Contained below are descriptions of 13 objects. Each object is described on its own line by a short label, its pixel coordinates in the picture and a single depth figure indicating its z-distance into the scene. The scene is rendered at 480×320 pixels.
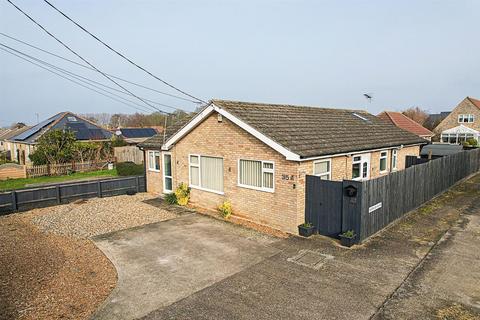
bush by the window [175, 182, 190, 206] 15.31
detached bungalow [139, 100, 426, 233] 11.19
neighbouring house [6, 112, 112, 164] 35.16
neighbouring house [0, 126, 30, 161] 40.72
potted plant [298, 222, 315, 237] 10.59
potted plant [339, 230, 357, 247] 9.69
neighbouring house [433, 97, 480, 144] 46.50
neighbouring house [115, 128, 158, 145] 42.91
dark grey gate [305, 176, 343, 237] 10.27
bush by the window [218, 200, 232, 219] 12.91
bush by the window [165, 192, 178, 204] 15.75
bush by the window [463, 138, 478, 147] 38.36
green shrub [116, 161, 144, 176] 25.00
